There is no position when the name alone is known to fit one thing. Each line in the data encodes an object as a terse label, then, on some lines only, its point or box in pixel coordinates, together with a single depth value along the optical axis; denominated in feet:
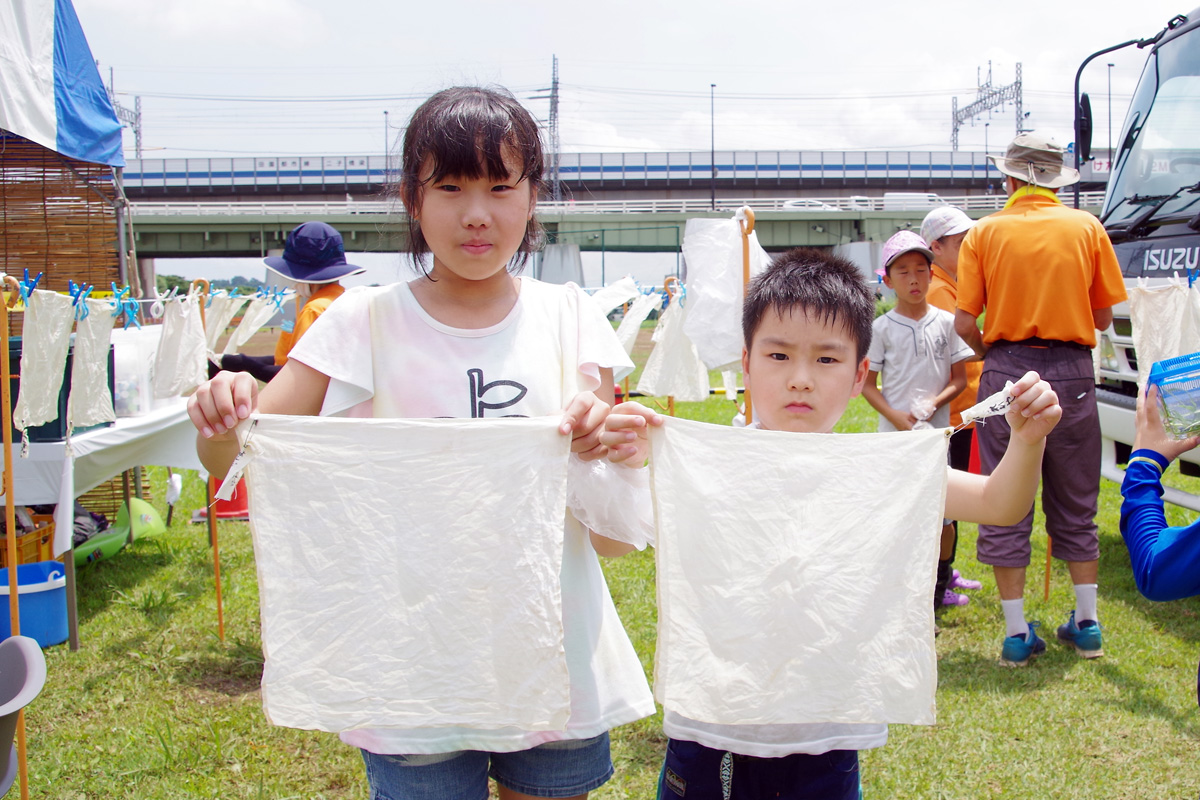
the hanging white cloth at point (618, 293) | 22.11
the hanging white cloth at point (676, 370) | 20.31
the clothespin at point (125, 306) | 12.47
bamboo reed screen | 18.38
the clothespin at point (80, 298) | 10.82
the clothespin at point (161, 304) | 15.68
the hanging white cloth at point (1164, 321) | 10.37
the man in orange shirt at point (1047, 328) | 10.90
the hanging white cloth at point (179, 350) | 15.52
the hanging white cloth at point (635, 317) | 21.20
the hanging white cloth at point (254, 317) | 25.67
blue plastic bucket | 12.34
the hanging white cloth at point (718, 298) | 11.13
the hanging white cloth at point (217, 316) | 21.63
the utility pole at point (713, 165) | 139.05
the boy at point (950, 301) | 13.04
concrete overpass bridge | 118.32
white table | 11.92
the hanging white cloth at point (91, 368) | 11.63
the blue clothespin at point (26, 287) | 9.31
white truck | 12.83
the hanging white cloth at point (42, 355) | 10.36
